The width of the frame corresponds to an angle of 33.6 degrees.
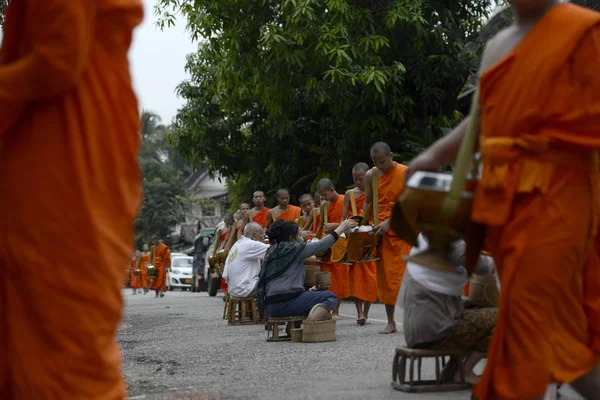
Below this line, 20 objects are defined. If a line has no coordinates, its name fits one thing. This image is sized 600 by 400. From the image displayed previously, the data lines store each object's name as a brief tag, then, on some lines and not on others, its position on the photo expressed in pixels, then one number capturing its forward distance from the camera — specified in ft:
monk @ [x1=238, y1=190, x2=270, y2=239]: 55.67
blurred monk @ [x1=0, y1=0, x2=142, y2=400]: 11.56
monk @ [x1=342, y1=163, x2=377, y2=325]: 41.04
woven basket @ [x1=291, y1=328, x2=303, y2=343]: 34.65
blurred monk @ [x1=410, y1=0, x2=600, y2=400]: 12.19
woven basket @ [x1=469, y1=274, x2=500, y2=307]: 20.47
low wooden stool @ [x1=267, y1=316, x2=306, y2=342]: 35.29
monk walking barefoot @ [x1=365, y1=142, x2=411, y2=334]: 35.58
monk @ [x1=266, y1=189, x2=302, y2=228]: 53.98
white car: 154.81
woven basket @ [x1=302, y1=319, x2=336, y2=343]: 33.65
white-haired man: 44.50
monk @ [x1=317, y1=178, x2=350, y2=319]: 46.47
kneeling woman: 35.06
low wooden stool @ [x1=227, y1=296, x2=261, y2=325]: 46.03
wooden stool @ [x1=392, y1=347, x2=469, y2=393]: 20.18
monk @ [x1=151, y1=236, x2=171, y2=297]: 108.99
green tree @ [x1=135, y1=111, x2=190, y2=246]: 240.73
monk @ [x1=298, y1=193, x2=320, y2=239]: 48.34
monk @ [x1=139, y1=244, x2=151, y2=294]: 138.41
